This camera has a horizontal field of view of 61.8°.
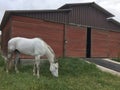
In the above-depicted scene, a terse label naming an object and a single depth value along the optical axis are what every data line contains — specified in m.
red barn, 5.58
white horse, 4.38
